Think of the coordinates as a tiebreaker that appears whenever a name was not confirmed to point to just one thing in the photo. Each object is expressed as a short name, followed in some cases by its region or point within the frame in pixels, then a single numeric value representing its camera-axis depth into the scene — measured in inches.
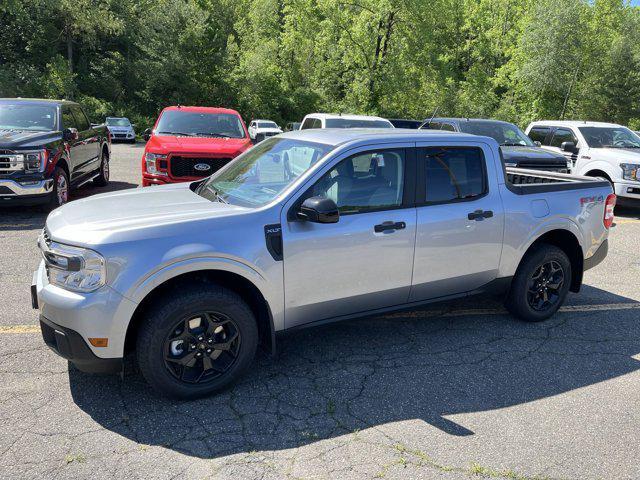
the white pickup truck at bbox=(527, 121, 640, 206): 416.2
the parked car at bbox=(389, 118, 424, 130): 719.6
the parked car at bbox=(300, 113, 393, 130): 498.3
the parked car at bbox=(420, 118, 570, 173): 409.1
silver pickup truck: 131.3
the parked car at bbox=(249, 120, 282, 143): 1254.3
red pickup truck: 349.1
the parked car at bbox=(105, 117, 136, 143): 1103.0
